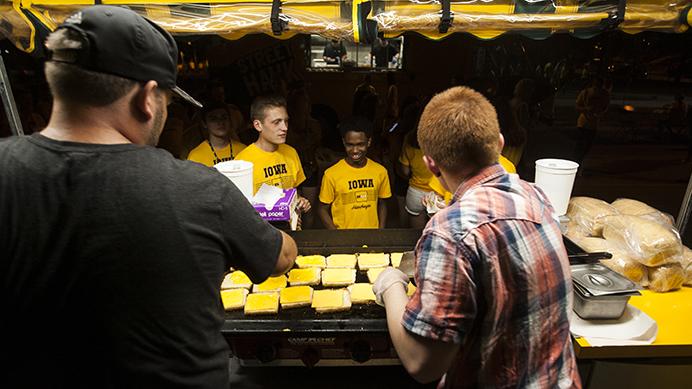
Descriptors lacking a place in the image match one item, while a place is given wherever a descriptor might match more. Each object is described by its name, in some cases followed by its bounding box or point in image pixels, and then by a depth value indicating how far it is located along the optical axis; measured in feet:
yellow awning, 8.45
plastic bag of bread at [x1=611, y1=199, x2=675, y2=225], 9.12
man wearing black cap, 3.40
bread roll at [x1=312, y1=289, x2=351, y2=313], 7.23
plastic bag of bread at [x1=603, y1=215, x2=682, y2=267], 7.93
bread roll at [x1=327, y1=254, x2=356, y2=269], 8.66
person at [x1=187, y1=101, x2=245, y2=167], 12.67
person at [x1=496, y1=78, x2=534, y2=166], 13.30
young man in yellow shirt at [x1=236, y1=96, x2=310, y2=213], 11.55
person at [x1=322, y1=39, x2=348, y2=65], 23.76
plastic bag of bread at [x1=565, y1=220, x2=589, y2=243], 9.40
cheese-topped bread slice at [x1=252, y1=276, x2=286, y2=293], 7.86
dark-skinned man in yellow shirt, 12.15
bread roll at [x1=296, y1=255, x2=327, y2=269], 8.61
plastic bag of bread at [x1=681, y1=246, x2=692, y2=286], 8.30
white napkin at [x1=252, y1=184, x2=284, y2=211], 8.73
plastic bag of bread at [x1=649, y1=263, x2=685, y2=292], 8.06
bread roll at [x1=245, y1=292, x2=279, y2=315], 7.20
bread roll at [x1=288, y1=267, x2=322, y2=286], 8.13
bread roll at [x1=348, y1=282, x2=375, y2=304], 7.45
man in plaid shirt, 4.04
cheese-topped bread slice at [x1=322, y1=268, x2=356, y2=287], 8.07
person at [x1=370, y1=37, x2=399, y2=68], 23.28
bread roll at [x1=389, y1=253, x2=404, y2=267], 8.62
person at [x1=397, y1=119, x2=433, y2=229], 14.21
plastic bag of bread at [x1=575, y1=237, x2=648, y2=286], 8.14
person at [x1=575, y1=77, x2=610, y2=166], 23.17
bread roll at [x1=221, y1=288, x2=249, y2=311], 7.38
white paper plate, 6.60
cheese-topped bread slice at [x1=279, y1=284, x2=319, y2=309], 7.39
